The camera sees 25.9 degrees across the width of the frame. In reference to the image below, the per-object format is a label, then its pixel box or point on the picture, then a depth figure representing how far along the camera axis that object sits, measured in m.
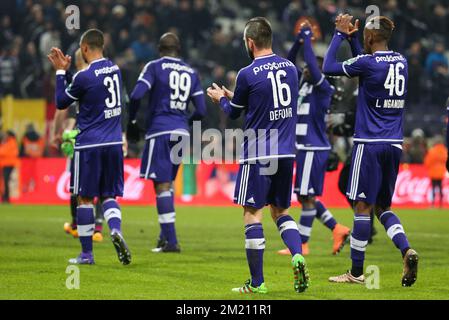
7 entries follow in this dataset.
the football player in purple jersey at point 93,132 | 11.66
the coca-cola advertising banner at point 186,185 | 24.03
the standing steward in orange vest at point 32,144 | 24.98
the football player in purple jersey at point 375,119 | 10.16
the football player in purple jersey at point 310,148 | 13.68
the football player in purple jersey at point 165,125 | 13.75
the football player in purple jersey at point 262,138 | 9.50
